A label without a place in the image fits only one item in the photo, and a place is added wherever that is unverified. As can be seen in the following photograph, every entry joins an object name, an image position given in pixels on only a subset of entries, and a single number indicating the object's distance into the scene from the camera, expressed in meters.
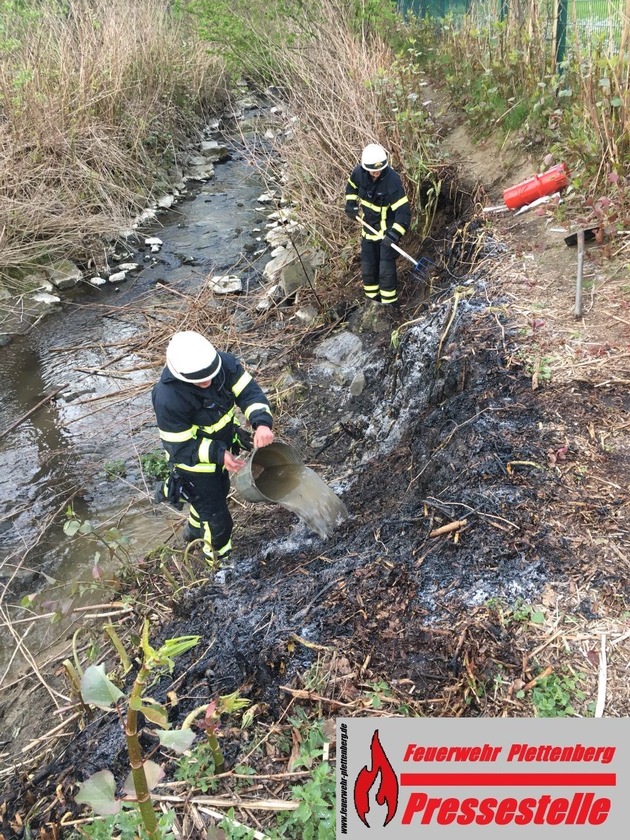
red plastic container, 5.18
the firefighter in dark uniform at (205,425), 3.39
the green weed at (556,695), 2.18
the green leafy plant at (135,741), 1.33
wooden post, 4.04
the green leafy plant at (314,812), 2.03
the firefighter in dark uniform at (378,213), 5.40
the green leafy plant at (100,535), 3.64
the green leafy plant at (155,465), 5.17
